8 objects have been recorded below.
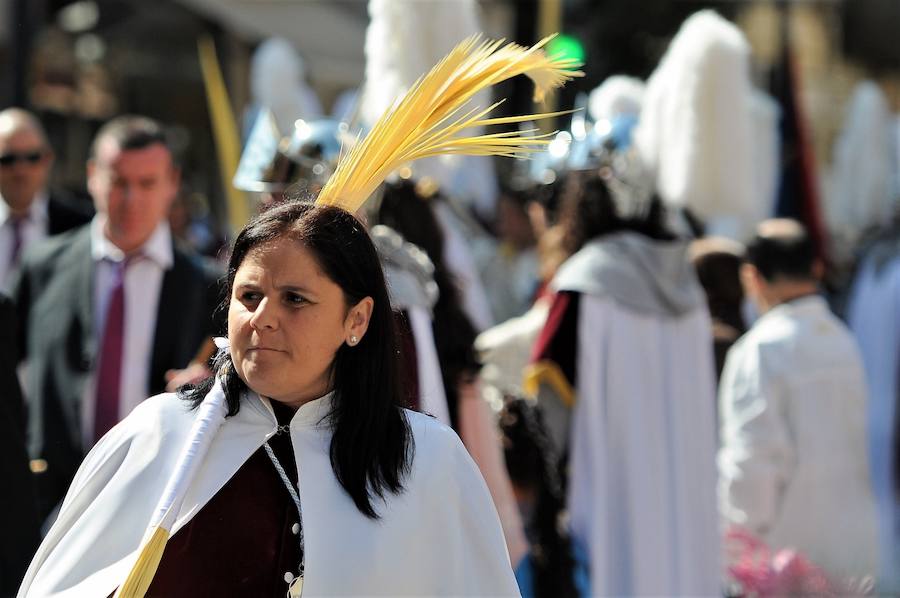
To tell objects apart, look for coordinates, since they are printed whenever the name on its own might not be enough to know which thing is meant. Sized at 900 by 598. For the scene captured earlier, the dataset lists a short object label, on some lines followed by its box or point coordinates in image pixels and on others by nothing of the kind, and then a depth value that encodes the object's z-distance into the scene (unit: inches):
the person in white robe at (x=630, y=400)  475.8
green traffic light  800.4
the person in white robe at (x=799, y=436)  470.6
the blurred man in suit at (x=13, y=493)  299.7
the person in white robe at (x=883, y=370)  691.4
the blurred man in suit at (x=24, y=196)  478.9
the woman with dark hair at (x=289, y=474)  227.9
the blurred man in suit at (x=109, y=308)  395.5
